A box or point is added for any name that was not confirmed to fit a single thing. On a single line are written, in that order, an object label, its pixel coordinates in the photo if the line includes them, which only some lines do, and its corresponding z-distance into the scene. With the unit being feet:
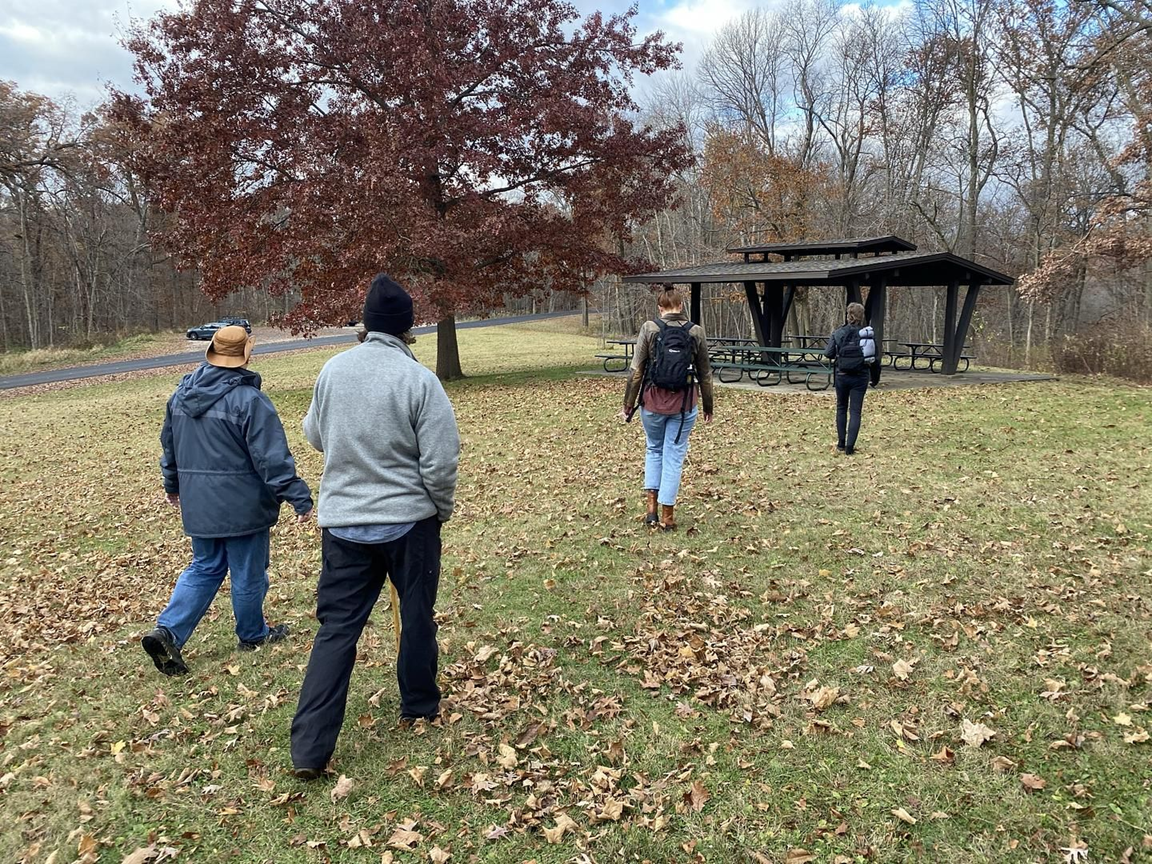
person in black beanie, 9.91
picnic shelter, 49.98
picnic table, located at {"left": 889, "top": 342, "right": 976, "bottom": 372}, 57.47
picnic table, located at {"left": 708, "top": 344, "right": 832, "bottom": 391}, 49.80
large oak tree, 49.85
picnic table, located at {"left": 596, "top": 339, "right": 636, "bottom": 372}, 63.62
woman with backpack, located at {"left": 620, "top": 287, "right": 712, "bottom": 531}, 18.58
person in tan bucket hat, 12.92
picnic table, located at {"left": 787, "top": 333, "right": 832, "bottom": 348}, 74.80
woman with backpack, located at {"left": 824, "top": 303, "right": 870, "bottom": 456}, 27.35
